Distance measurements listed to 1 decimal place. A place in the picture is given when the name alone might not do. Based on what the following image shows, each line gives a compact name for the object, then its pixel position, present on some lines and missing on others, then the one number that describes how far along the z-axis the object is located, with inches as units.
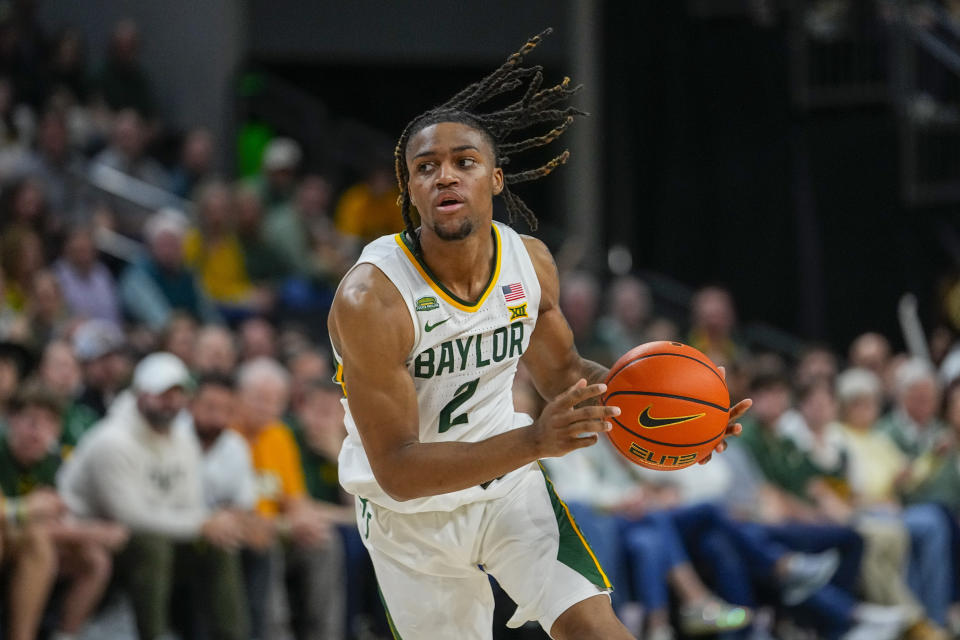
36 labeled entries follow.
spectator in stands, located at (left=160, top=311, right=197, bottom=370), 615.8
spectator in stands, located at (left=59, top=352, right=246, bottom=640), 511.2
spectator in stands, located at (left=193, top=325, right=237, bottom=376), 616.7
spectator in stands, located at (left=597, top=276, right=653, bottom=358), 837.2
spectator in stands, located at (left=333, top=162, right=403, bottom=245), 923.4
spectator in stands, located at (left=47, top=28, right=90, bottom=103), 904.3
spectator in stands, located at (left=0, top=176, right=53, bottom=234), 693.9
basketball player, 307.4
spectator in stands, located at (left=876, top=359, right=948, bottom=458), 762.8
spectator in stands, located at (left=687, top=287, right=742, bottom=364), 861.8
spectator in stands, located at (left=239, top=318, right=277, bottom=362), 673.6
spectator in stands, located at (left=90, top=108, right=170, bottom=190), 869.2
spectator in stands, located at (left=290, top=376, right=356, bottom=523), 602.5
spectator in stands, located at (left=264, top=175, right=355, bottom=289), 822.5
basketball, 324.5
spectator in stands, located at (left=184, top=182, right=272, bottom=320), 779.4
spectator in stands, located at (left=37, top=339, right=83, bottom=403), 554.6
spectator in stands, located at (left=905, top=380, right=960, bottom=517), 709.9
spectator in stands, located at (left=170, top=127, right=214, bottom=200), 888.9
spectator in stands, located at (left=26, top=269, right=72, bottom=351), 637.3
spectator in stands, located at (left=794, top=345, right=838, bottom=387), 777.9
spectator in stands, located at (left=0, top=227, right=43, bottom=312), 652.7
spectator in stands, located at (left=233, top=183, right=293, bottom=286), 804.0
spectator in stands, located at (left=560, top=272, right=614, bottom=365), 820.6
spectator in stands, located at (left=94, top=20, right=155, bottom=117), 929.5
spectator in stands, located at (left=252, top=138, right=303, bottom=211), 865.5
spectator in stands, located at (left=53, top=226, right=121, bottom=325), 681.6
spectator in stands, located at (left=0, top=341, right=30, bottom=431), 532.1
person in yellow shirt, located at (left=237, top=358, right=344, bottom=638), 559.5
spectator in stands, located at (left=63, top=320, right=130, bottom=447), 584.7
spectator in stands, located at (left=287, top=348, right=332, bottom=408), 639.8
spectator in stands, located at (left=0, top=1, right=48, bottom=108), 889.5
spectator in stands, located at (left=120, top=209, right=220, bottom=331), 718.5
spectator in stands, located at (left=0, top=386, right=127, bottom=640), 482.3
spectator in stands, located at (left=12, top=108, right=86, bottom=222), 786.8
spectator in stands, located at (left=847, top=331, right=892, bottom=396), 841.5
